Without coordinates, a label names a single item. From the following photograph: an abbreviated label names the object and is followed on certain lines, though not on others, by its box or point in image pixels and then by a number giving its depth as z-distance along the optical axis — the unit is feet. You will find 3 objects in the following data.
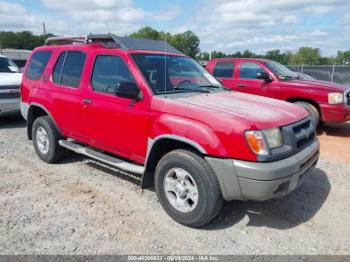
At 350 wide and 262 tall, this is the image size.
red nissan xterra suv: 10.66
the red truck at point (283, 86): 25.39
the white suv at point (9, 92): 27.48
